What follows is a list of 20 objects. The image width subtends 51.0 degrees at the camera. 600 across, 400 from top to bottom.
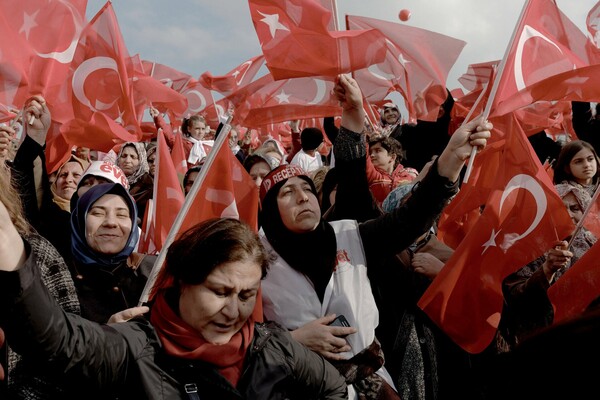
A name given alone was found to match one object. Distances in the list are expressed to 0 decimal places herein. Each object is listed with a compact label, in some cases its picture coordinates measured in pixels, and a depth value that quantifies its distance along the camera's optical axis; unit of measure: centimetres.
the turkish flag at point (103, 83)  385
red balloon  537
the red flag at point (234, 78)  571
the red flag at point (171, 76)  830
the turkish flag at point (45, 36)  358
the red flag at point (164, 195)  391
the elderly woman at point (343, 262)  254
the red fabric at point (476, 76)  563
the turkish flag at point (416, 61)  353
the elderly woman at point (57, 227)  328
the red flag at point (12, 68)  344
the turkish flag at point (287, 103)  360
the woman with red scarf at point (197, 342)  165
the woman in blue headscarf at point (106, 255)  270
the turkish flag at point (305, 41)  326
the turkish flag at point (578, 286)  289
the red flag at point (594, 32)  391
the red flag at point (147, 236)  396
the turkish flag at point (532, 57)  320
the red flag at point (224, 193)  334
